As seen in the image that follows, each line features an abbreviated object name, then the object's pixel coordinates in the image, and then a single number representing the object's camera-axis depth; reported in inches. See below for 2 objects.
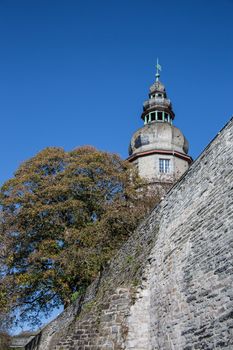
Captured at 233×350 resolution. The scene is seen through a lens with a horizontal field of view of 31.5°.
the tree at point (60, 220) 643.5
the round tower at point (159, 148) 1125.7
